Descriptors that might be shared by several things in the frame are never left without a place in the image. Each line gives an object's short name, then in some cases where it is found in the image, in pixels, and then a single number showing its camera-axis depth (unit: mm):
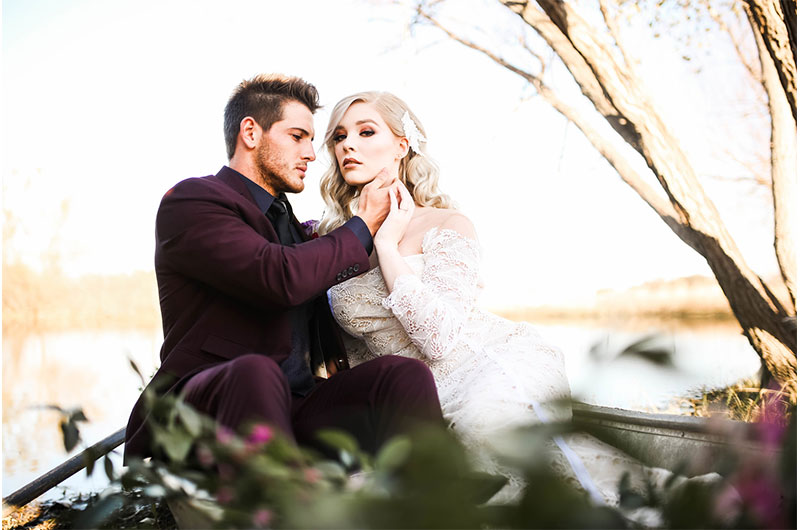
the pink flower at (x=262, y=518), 680
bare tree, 3328
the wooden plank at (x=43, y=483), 2377
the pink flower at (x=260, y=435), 719
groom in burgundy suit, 1483
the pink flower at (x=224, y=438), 733
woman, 1593
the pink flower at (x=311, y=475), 695
